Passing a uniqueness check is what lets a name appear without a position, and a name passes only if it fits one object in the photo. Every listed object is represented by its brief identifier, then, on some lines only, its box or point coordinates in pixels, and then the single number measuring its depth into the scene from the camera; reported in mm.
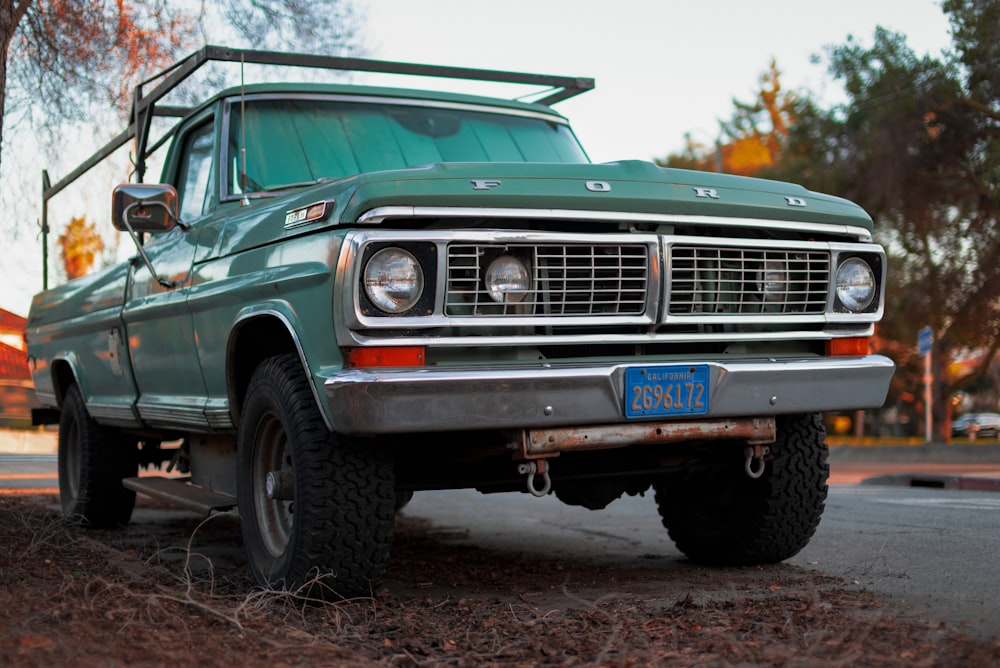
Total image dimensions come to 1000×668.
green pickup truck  3846
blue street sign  20081
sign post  20089
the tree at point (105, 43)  9578
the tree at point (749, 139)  44812
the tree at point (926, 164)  21156
